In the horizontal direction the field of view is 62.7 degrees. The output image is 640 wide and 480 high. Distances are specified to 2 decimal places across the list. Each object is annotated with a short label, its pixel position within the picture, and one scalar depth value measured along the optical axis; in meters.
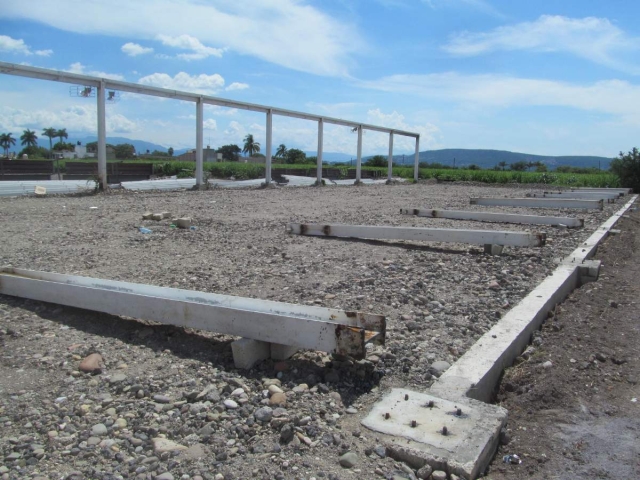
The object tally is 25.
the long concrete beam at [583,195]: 17.61
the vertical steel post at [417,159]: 32.91
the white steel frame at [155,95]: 13.07
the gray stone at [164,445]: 2.11
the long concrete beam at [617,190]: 23.45
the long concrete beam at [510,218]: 8.88
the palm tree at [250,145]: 119.69
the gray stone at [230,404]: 2.45
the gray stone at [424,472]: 2.00
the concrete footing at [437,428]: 2.06
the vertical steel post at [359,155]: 26.95
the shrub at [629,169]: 29.66
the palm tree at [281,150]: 88.79
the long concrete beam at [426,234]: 6.34
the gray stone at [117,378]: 2.69
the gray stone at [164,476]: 1.92
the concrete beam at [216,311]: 2.74
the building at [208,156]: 53.86
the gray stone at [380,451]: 2.11
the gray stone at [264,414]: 2.35
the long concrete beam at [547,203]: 12.91
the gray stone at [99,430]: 2.21
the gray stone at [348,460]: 2.04
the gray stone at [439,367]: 2.92
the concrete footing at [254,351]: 2.86
